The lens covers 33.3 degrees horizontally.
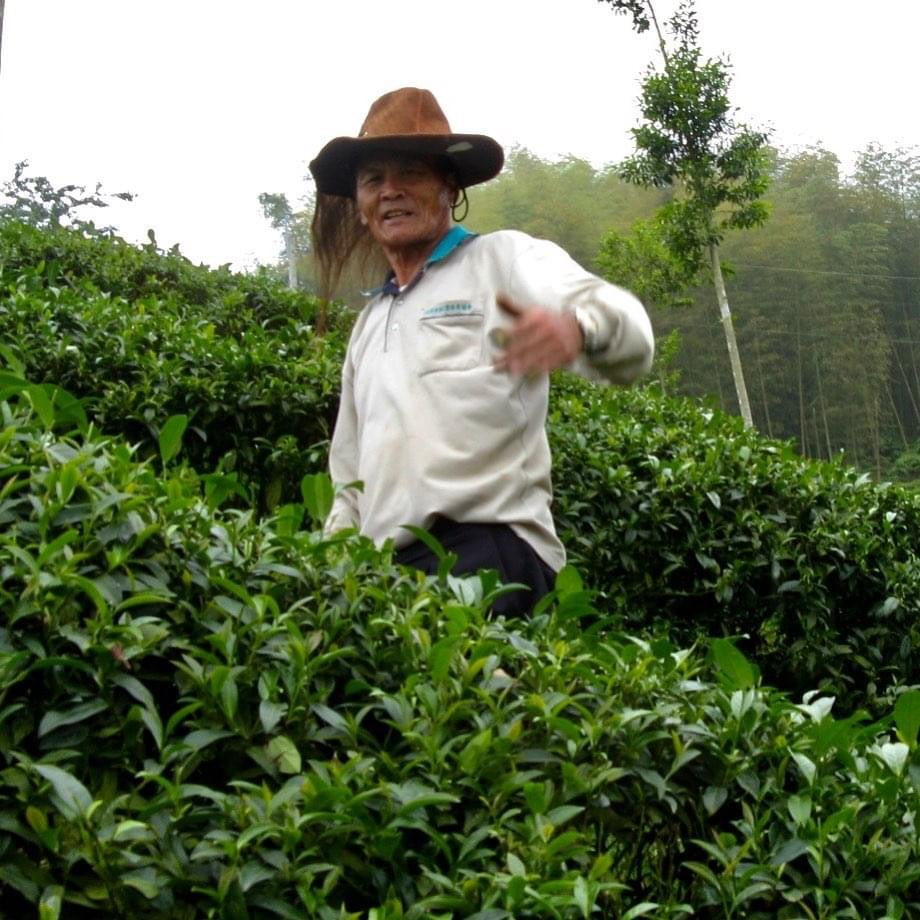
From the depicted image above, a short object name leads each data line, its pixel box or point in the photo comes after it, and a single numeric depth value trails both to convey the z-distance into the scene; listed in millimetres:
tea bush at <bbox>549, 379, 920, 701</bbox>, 3977
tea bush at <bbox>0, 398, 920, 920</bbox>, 1471
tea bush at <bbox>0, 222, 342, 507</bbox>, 3668
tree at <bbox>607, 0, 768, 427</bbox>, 22391
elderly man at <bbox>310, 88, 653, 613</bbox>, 2656
